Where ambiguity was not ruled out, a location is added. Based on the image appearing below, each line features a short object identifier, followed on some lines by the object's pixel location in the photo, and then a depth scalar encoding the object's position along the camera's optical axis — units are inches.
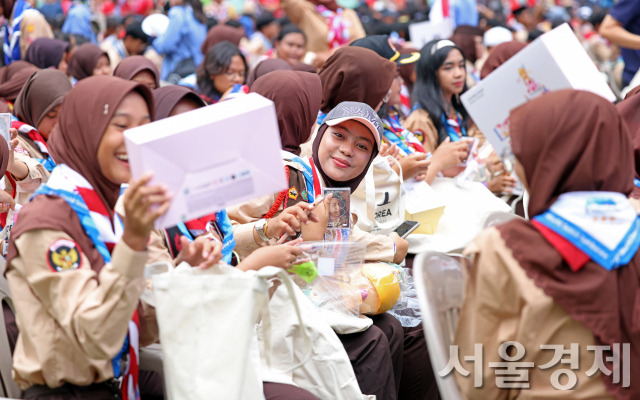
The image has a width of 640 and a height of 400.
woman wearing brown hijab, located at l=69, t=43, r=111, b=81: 255.6
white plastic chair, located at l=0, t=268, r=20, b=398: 92.7
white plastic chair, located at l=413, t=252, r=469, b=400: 83.0
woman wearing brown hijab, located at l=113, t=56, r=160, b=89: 216.8
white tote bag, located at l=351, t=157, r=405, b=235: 146.8
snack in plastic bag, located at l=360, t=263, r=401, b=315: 122.3
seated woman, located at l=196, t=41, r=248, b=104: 251.8
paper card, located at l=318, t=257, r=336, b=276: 107.4
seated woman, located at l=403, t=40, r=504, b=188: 206.8
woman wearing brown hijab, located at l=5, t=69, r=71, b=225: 155.0
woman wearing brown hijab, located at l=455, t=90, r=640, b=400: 79.8
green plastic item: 104.8
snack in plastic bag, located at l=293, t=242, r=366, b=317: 106.4
